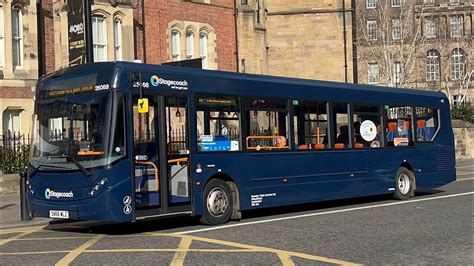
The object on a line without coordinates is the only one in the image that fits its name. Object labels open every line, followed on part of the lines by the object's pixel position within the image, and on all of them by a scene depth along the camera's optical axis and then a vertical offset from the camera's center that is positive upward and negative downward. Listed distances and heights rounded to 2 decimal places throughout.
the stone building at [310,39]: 44.75 +6.48
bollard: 13.59 -1.12
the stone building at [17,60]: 23.73 +2.98
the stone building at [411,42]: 38.03 +6.27
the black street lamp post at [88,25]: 16.26 +2.85
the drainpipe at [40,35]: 25.09 +4.03
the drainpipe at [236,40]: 33.44 +4.83
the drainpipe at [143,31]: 29.09 +4.70
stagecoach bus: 11.21 -0.09
